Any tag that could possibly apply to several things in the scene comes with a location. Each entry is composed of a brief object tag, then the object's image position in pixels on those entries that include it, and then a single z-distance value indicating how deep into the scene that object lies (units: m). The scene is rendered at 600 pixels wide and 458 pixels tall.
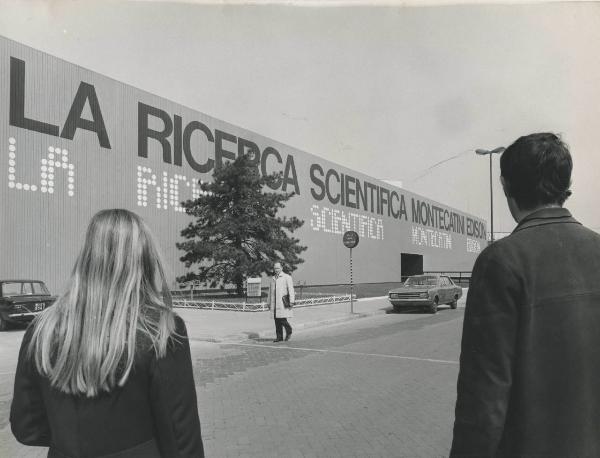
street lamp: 33.44
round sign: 21.39
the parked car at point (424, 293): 21.14
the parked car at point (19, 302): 15.09
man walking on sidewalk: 12.93
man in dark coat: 1.73
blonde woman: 1.81
